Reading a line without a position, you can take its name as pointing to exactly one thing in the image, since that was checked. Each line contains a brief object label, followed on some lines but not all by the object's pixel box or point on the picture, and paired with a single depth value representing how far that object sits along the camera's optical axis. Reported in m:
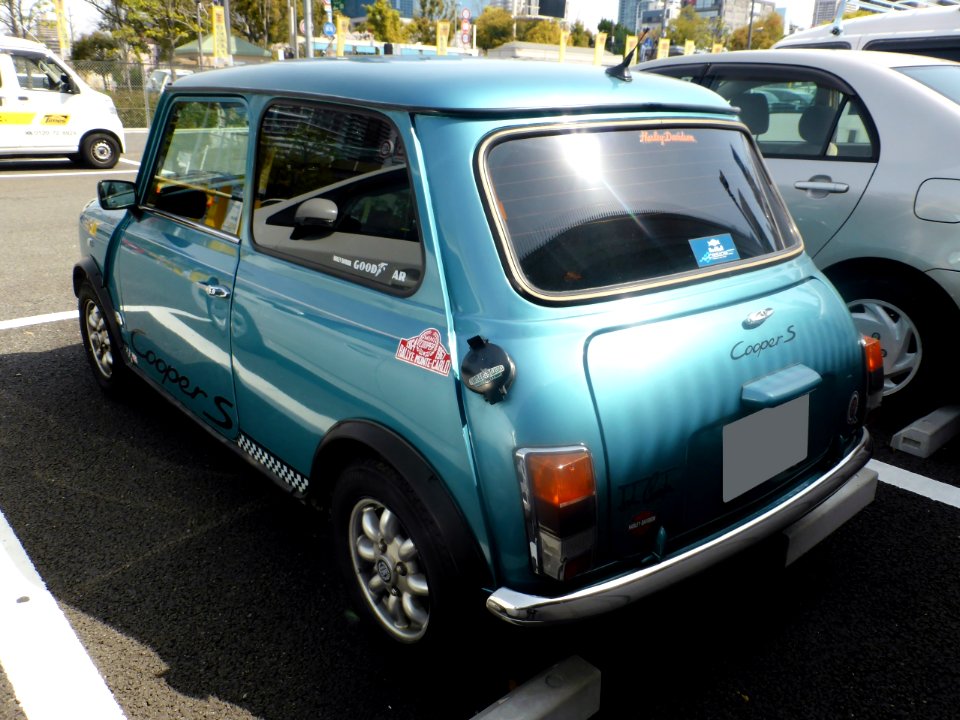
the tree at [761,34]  75.12
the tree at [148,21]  39.53
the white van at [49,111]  13.30
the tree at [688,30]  76.56
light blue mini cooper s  1.89
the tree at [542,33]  85.31
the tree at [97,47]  51.44
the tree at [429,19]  69.19
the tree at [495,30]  86.00
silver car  3.80
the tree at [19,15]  38.66
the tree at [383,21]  62.28
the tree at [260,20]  49.80
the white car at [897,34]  5.75
